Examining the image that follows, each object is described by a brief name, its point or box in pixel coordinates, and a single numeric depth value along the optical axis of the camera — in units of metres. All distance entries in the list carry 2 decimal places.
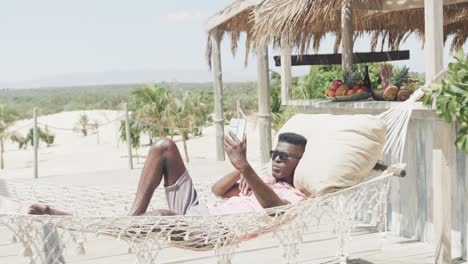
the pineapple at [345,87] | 4.00
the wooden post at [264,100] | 6.57
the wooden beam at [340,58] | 5.28
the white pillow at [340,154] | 2.85
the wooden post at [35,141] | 7.59
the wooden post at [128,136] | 7.71
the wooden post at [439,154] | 2.97
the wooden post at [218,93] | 7.83
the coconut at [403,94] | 3.64
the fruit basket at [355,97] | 3.93
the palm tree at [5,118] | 15.13
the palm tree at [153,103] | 11.58
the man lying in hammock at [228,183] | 2.64
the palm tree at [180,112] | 11.36
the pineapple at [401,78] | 3.85
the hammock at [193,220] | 2.51
